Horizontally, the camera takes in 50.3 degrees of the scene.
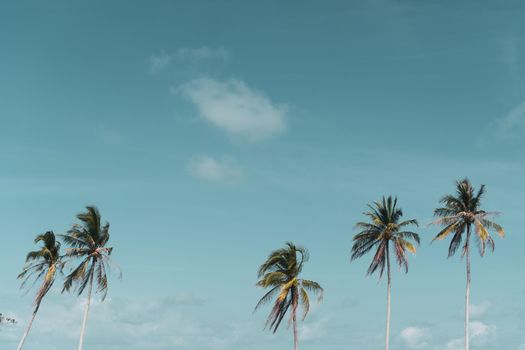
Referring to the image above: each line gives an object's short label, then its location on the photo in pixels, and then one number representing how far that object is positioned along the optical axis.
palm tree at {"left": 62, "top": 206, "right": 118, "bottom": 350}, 63.72
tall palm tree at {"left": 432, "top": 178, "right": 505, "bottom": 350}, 62.94
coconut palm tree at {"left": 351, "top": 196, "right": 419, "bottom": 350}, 64.44
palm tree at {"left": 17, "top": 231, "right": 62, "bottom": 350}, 65.25
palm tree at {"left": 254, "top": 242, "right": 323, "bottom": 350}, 57.97
